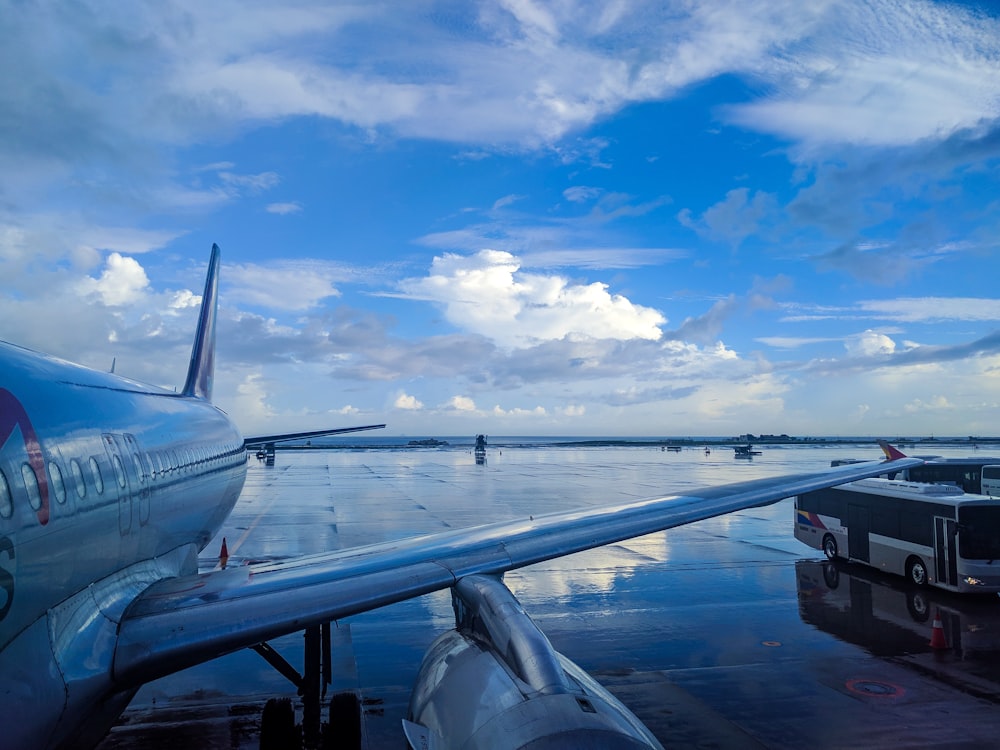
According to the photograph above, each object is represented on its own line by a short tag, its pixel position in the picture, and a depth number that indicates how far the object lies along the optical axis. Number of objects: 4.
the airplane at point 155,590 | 5.18
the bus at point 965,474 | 29.69
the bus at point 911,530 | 16.73
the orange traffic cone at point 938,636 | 13.39
